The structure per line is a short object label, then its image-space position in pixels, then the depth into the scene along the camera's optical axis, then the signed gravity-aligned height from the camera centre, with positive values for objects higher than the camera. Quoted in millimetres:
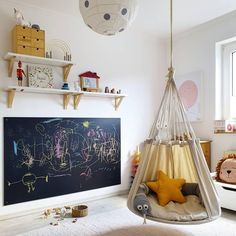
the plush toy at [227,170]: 3029 -645
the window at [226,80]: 3793 +545
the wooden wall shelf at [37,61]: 2960 +693
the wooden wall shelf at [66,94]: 3049 +313
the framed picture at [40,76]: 3199 +510
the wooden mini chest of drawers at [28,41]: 2971 +899
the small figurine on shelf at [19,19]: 3004 +1153
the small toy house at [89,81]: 3605 +501
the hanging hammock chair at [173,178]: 2168 -616
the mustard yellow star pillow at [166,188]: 2479 -715
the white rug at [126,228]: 2555 -1171
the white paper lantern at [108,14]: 1560 +645
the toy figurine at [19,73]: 3055 +521
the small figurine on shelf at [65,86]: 3358 +399
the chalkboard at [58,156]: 3098 -533
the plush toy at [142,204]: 2201 -762
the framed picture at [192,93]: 4032 +384
